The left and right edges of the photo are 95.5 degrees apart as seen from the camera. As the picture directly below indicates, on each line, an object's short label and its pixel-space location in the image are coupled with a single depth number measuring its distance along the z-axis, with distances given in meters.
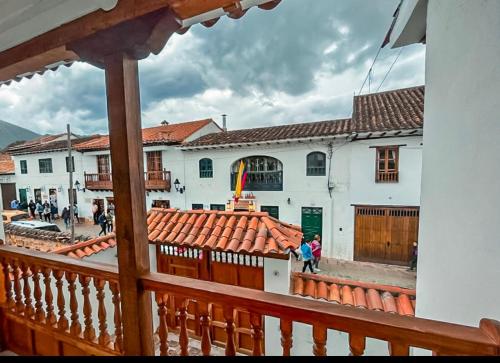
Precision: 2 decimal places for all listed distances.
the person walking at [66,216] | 11.84
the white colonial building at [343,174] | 7.39
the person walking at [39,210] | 13.22
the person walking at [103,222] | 9.48
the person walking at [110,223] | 10.50
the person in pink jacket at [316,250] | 6.76
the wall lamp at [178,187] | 11.19
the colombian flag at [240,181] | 9.73
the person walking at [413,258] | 6.81
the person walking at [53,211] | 13.48
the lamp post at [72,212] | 7.60
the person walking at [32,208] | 13.71
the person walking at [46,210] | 12.79
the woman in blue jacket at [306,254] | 6.08
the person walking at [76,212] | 13.53
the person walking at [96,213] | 12.26
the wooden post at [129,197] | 1.26
